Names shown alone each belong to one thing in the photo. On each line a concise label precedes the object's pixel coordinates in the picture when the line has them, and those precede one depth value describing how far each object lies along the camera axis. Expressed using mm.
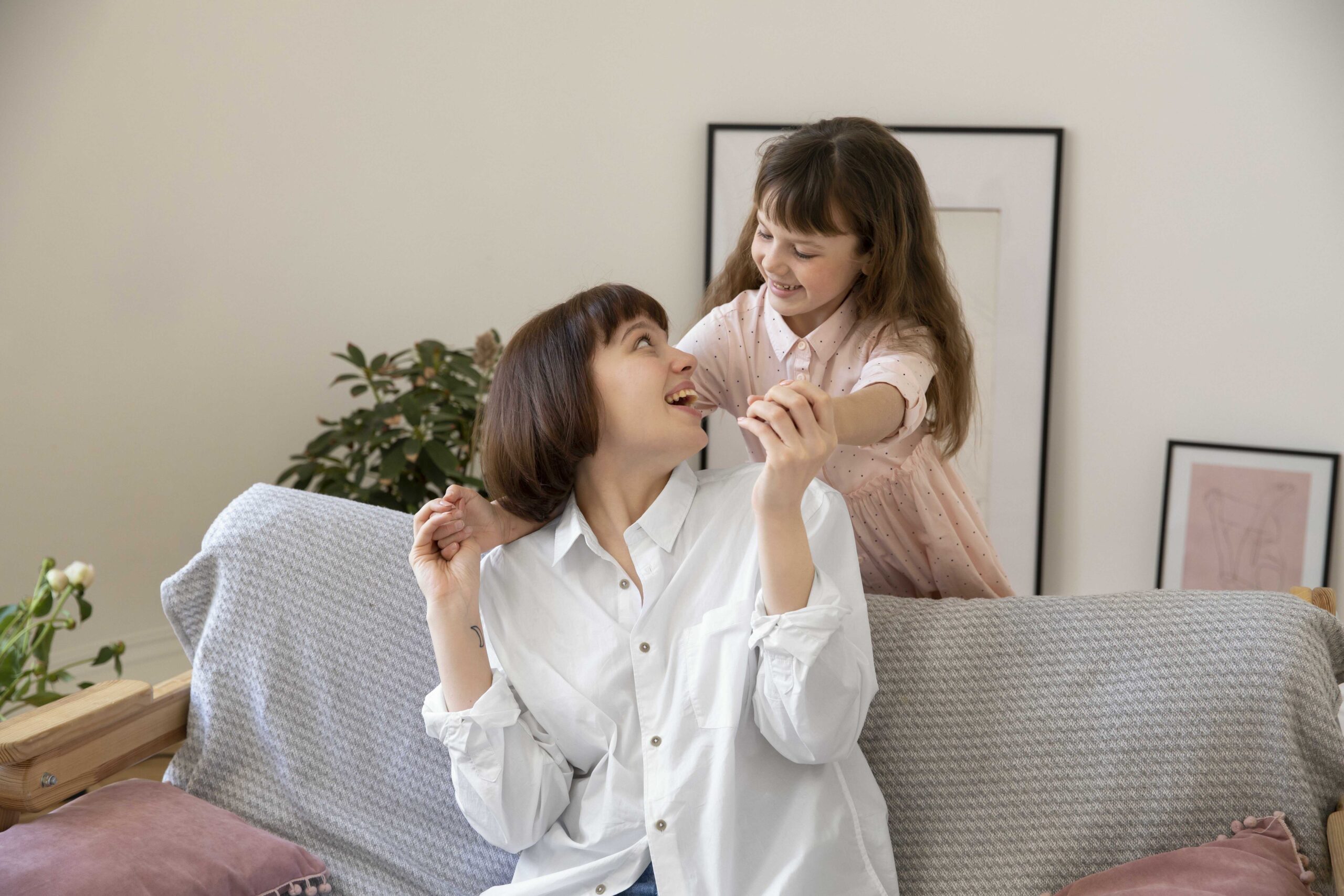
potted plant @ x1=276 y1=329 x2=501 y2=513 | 2393
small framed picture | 2496
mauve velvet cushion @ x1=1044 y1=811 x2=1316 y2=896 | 1101
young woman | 1120
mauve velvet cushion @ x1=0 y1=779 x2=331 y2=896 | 1104
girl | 1430
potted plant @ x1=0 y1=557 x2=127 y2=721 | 1578
